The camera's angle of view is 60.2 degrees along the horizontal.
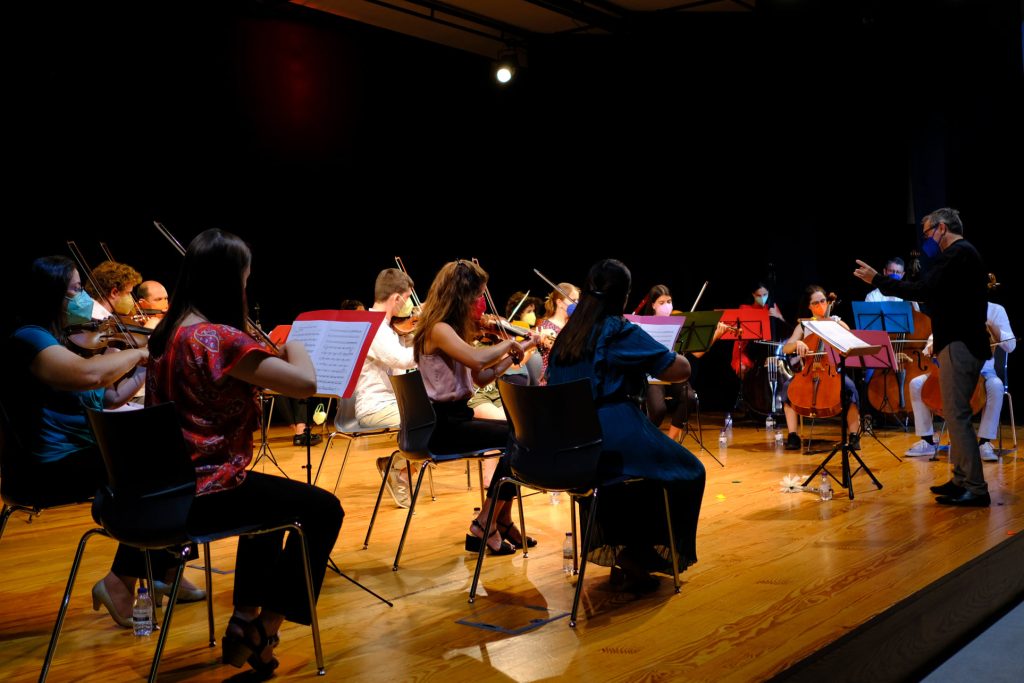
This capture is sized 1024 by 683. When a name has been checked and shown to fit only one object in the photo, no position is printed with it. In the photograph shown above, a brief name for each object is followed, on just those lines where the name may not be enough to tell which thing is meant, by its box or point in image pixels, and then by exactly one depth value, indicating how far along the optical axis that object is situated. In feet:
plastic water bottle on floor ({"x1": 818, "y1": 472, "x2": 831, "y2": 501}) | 15.30
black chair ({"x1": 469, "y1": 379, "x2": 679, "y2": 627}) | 9.24
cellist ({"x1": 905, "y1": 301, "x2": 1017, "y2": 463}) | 18.74
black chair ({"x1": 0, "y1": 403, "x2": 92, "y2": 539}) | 9.17
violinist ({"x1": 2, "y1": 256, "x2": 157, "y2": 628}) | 8.88
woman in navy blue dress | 9.82
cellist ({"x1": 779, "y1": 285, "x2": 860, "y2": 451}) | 19.92
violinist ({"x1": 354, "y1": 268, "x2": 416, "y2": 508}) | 14.56
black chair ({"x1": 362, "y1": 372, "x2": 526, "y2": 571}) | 11.52
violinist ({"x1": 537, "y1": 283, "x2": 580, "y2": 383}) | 18.78
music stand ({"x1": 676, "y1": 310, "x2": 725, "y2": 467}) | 19.48
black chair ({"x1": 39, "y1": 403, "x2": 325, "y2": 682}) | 6.91
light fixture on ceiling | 28.68
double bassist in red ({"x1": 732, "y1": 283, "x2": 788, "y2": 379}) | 27.04
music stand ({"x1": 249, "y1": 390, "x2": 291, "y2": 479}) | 19.18
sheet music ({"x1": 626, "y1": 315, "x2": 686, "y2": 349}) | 14.98
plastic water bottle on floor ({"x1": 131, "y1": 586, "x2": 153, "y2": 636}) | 9.03
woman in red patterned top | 7.27
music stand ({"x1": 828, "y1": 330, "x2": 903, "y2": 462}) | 18.51
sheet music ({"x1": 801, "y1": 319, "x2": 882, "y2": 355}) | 14.74
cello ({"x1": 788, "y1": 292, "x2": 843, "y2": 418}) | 20.25
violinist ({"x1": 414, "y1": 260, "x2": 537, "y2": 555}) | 11.76
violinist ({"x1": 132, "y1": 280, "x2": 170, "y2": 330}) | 17.84
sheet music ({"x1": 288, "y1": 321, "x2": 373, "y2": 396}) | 10.11
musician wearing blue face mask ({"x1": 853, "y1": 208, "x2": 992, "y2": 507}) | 13.92
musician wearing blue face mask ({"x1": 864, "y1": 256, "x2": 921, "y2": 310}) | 25.12
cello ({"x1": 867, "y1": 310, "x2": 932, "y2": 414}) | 21.30
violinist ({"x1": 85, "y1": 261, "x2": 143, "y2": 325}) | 16.48
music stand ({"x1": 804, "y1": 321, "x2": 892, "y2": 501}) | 14.76
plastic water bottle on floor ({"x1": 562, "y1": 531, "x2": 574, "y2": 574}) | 11.18
